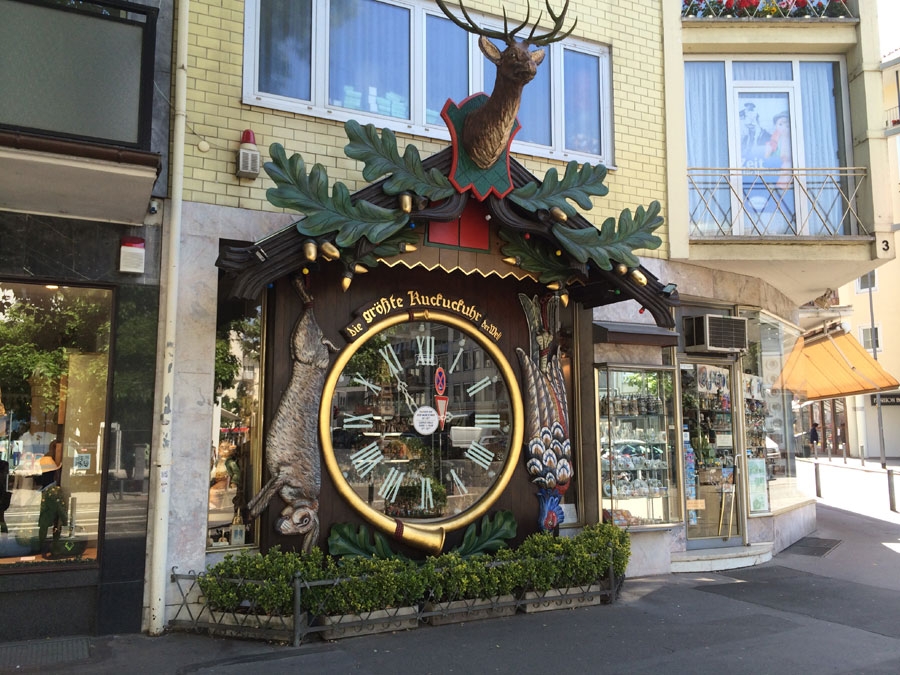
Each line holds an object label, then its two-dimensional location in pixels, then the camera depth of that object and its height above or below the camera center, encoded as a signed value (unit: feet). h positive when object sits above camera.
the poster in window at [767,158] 33.42 +12.23
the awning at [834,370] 43.91 +3.50
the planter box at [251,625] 20.01 -5.24
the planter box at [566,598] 23.67 -5.39
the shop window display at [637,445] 29.66 -0.68
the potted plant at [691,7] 34.09 +19.02
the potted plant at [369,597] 20.45 -4.61
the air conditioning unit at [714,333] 32.54 +4.14
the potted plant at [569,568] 23.54 -4.44
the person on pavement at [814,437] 113.59 -1.44
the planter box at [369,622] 20.49 -5.32
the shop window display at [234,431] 22.84 -0.01
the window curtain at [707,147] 33.04 +12.62
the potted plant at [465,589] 21.94 -4.71
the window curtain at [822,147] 33.73 +12.87
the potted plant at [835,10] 34.63 +19.20
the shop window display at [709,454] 32.61 -1.13
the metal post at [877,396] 98.25 +4.26
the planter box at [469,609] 22.09 -5.35
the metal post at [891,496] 49.39 -4.53
